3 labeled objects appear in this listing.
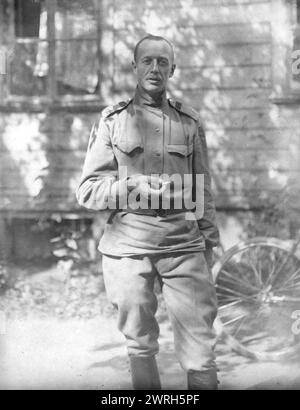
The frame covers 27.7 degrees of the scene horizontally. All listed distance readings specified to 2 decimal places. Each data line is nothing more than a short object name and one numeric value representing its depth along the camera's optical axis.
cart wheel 4.35
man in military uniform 3.03
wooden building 4.82
